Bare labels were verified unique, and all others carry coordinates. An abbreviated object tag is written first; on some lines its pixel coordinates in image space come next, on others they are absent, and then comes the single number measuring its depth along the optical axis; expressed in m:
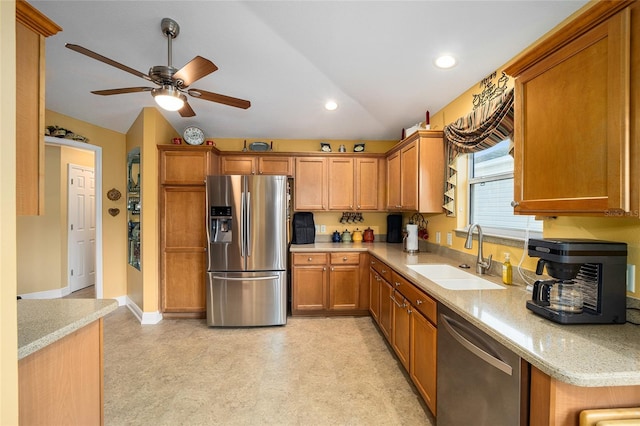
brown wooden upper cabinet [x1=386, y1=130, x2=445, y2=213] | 2.85
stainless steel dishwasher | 1.10
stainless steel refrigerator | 3.29
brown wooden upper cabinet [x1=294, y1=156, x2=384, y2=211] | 3.92
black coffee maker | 1.19
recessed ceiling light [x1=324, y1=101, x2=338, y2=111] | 3.27
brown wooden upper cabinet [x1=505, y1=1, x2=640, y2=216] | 1.00
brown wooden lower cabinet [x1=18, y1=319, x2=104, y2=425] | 1.05
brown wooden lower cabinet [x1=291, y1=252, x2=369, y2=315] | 3.56
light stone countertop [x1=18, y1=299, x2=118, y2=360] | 1.03
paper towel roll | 3.25
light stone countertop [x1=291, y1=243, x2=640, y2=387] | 0.88
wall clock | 3.61
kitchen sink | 1.94
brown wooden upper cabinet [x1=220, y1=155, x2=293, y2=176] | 3.89
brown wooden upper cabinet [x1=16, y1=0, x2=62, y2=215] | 1.01
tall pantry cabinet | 3.49
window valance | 1.90
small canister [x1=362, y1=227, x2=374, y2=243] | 4.16
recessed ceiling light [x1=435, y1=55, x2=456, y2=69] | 2.16
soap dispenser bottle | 1.88
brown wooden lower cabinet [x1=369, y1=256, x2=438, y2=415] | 1.79
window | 2.12
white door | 4.54
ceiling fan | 1.85
